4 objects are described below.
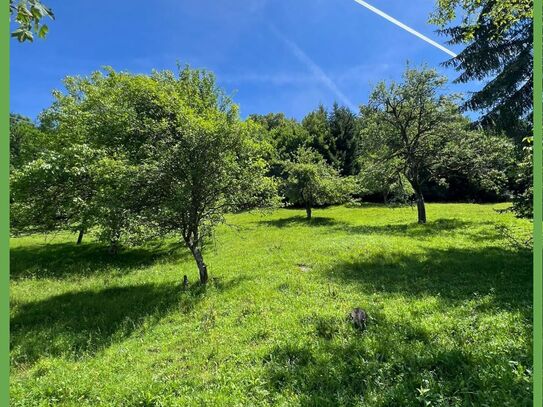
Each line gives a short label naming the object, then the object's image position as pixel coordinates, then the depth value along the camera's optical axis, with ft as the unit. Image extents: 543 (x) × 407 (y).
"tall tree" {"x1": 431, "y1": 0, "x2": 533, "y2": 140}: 45.91
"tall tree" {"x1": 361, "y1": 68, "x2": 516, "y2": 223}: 74.64
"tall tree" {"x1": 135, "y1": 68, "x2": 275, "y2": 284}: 35.65
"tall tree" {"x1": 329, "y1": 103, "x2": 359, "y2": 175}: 174.40
